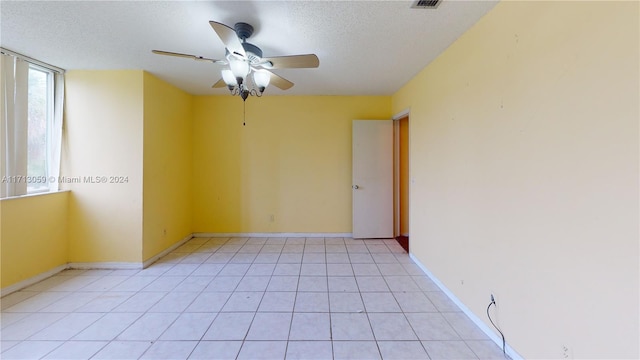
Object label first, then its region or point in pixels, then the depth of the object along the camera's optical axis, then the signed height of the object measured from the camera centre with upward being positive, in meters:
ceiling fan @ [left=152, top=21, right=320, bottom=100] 1.80 +0.95
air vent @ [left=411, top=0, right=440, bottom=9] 1.73 +1.24
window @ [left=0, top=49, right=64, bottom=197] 2.51 +0.63
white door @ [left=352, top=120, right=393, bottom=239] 4.26 +0.07
